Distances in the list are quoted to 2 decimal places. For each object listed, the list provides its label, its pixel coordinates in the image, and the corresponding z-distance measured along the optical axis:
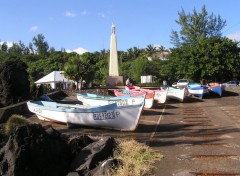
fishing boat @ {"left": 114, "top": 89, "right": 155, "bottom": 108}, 16.68
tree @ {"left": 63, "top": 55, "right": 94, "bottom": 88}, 27.47
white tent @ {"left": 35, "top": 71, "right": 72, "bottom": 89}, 33.99
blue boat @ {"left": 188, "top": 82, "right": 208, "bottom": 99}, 22.63
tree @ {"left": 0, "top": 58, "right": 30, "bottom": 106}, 15.73
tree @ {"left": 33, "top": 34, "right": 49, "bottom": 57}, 79.76
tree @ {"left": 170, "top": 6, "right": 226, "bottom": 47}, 41.38
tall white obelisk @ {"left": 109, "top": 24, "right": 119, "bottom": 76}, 31.09
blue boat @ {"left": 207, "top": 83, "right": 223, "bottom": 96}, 23.85
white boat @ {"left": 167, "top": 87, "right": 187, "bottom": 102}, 20.39
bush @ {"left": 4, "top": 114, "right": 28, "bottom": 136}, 8.04
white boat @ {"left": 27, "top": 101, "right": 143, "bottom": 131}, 9.70
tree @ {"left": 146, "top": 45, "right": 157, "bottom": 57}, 70.72
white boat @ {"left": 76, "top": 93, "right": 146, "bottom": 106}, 13.51
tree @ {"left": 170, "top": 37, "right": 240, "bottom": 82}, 29.68
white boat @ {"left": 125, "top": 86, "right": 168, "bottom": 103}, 19.37
